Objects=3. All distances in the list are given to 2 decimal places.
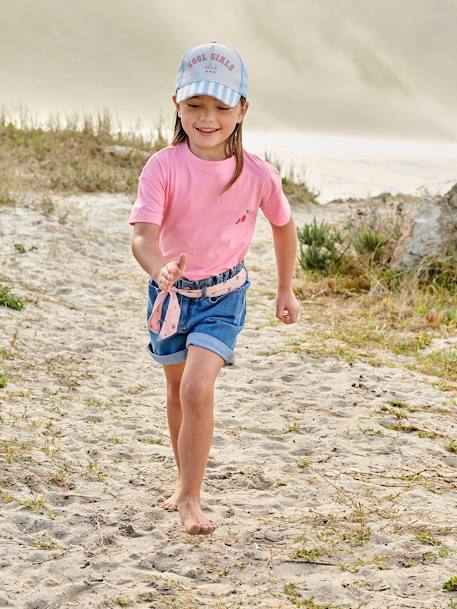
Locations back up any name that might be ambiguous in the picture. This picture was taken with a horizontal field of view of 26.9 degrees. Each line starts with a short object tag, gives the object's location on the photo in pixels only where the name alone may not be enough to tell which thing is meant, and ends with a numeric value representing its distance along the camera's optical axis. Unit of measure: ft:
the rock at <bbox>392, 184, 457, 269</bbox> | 32.19
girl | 12.28
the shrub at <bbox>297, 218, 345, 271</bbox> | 33.99
